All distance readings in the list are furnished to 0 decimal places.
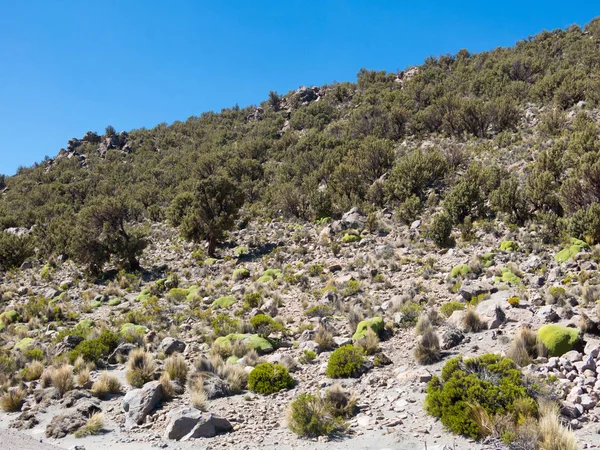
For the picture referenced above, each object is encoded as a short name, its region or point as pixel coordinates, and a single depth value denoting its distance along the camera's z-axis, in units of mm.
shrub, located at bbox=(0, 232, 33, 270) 24953
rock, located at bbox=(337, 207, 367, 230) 19938
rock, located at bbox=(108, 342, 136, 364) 10273
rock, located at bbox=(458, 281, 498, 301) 10906
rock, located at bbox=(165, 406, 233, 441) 6297
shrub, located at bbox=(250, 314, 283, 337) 10993
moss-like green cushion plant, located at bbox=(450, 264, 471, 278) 12766
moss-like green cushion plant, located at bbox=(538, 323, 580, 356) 7035
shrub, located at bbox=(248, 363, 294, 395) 7781
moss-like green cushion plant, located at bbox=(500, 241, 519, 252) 13641
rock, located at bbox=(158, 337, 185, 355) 10348
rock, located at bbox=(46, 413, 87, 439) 6797
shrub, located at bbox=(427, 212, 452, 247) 15586
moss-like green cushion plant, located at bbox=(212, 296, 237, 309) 14116
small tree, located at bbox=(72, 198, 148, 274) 20375
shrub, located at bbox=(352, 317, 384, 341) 9670
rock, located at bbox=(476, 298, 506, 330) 8883
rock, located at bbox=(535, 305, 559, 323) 8492
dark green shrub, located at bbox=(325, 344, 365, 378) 7977
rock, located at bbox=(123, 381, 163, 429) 7078
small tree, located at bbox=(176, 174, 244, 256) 20891
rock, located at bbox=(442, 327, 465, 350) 8469
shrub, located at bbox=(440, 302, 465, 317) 10297
